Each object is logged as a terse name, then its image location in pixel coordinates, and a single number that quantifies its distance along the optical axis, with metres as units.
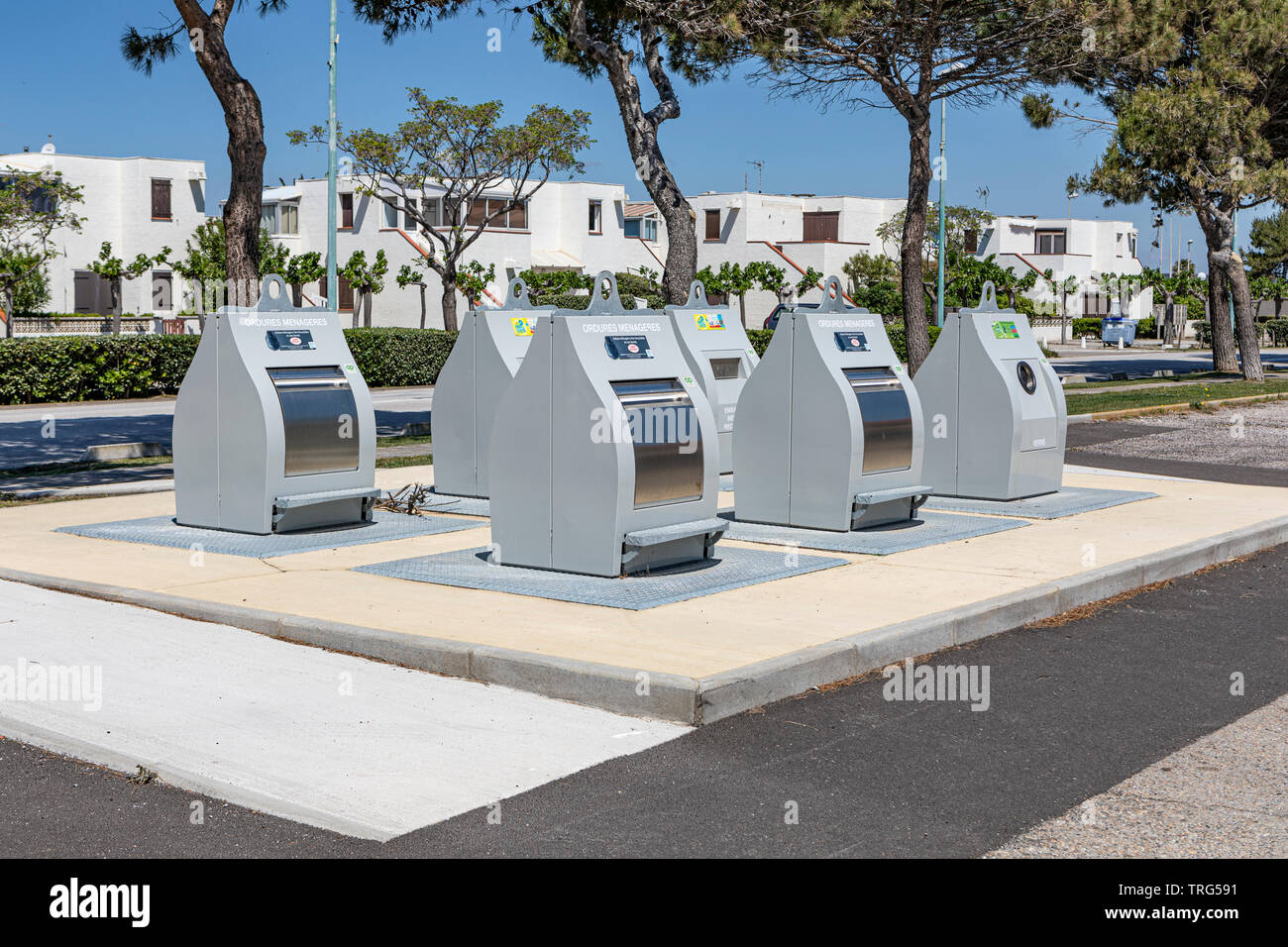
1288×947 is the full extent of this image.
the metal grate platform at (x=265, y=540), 9.54
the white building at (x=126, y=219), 56.31
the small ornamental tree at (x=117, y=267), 54.25
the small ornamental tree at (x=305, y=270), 54.31
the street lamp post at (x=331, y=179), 26.96
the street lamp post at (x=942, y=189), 30.48
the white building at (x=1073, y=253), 83.00
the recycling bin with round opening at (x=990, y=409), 11.67
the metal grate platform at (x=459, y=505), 11.34
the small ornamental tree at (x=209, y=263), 55.03
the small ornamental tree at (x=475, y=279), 53.15
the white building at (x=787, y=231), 71.12
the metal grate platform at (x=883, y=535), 9.76
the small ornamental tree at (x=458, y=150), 42.84
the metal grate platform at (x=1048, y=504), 11.41
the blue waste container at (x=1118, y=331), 60.94
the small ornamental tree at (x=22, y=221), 39.88
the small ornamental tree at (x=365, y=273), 54.72
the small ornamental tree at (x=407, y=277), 53.19
